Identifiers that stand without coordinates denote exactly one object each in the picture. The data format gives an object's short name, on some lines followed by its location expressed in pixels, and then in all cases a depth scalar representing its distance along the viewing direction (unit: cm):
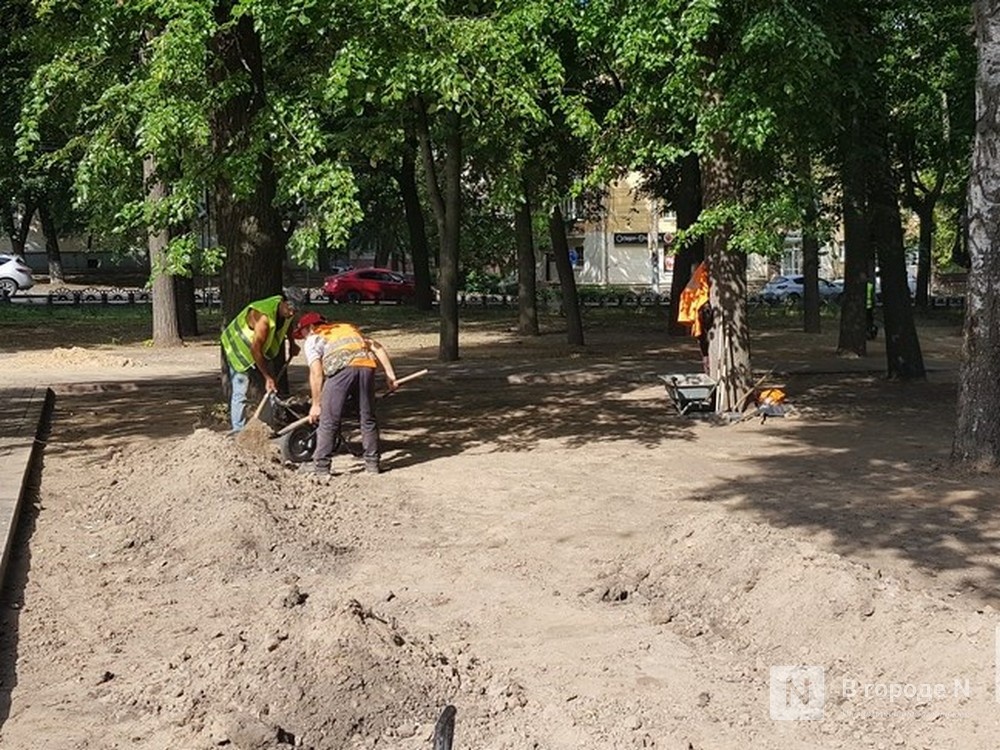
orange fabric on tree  1512
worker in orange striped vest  1012
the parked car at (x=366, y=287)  4661
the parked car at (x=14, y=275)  4488
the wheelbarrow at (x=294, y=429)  1052
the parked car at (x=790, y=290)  4684
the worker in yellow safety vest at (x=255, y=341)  1096
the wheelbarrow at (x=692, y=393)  1429
